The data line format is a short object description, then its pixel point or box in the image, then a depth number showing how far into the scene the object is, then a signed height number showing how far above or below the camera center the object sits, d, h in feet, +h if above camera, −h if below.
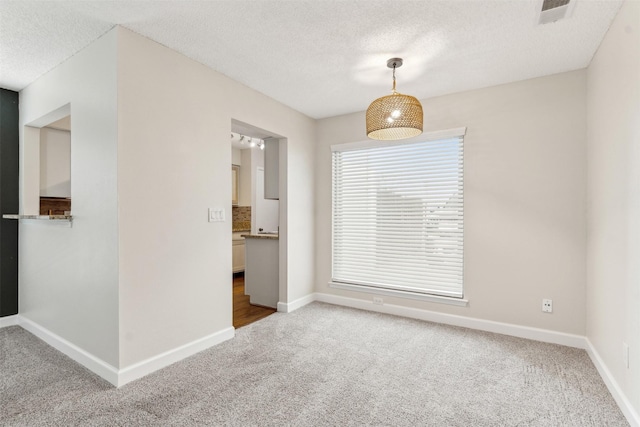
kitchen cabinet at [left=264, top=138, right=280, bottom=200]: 13.60 +1.93
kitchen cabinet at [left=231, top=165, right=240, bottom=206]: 22.21 +2.03
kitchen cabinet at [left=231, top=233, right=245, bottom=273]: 20.49 -2.65
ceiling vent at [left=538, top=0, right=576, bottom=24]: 6.63 +4.28
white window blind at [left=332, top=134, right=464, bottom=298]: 11.57 -0.14
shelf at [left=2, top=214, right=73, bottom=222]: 8.61 -0.11
